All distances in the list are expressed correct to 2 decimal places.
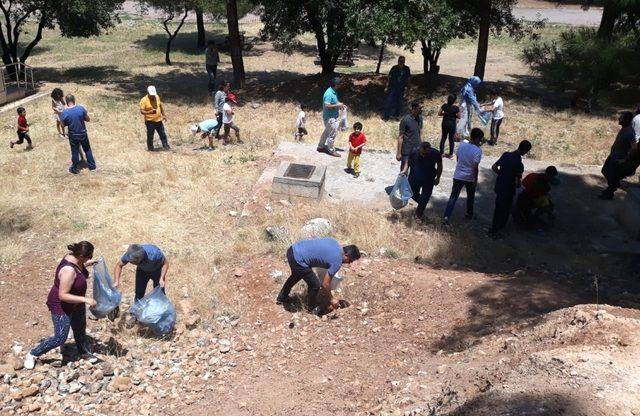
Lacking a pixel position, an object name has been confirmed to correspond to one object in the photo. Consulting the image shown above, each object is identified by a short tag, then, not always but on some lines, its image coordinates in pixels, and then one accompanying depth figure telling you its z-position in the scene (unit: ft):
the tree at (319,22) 48.67
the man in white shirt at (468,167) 27.20
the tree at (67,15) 58.44
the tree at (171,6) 71.26
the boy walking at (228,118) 39.88
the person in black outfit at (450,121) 35.45
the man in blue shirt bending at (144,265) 19.19
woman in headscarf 38.32
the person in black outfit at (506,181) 26.73
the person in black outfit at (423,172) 27.91
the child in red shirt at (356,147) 33.47
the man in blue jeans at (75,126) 33.71
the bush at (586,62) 26.50
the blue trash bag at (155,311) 19.62
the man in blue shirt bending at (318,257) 19.54
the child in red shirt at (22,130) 37.93
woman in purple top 17.10
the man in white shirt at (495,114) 40.70
